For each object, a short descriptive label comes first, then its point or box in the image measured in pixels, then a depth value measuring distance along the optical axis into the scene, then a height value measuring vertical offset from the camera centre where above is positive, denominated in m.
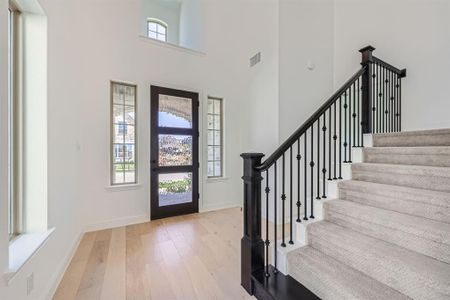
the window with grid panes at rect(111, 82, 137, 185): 3.42 +0.23
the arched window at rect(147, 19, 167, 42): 5.05 +2.87
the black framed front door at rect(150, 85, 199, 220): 3.61 -0.07
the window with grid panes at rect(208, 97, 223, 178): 4.31 +0.23
